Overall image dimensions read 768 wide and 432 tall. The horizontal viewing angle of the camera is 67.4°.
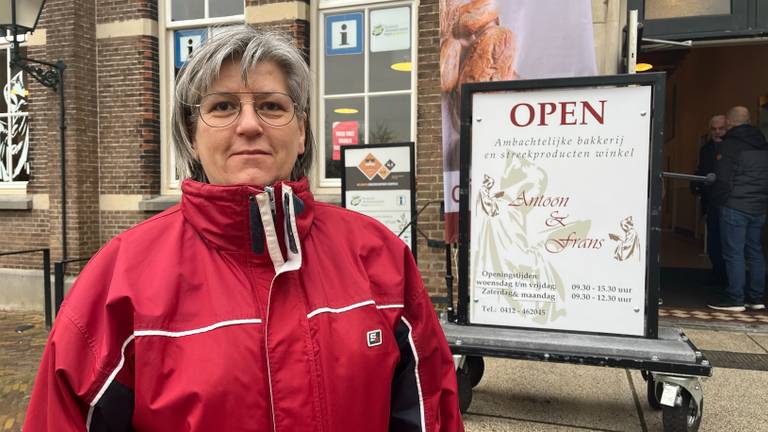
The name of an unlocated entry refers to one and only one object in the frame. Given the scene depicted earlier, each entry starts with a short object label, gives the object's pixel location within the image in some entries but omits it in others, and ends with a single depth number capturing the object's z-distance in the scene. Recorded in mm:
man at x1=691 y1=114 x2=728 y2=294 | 6336
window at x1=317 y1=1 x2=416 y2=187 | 6328
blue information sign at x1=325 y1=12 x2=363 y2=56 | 6448
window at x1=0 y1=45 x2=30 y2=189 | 7766
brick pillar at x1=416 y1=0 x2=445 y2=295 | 5812
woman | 1140
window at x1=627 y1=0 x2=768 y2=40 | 5184
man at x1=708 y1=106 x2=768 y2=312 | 5797
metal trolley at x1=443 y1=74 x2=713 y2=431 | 2852
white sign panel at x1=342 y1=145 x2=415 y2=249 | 5004
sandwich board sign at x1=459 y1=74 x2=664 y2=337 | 3055
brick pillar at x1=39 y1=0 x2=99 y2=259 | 7051
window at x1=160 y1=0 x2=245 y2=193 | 7121
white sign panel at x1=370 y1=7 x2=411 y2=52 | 6285
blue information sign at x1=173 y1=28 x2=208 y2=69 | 7195
